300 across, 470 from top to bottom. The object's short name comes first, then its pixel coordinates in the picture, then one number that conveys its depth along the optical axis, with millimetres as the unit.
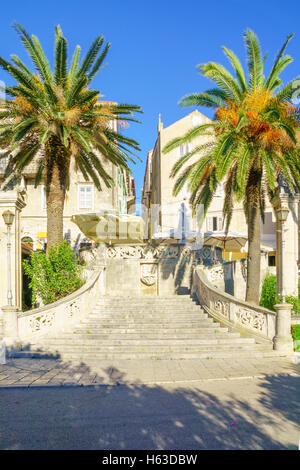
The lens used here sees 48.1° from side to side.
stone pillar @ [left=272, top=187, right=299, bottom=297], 12070
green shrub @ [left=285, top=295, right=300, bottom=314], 11164
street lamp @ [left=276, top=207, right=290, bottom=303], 9812
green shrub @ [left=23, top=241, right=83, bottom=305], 11945
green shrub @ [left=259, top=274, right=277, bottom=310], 12492
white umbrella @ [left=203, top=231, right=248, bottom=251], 18997
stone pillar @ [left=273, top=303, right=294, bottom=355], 9102
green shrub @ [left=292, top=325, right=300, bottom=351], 9518
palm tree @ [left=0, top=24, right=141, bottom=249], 12094
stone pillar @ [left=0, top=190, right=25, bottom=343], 11812
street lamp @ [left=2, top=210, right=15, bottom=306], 9936
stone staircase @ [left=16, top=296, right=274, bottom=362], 9125
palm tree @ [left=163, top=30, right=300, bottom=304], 10562
